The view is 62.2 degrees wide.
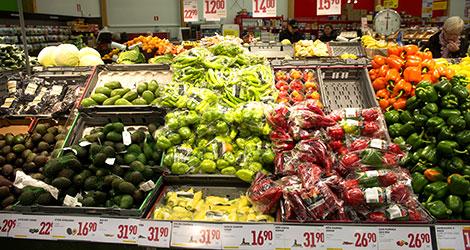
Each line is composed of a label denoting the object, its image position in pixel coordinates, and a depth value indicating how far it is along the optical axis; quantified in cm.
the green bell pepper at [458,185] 195
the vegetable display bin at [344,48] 621
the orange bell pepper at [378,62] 298
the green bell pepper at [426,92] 235
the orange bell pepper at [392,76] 277
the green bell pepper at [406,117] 242
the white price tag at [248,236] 180
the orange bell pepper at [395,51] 299
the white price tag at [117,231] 191
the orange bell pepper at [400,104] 262
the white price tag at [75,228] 195
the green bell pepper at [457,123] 215
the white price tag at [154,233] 187
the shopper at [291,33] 1039
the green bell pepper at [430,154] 216
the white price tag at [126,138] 247
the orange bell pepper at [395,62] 286
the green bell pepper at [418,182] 210
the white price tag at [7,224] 203
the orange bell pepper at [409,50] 293
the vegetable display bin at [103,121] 270
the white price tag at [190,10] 781
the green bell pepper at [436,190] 200
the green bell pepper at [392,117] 249
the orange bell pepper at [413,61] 279
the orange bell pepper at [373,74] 294
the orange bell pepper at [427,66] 277
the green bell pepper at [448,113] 223
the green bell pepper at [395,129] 241
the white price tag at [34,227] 199
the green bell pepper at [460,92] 231
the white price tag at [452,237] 174
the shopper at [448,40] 538
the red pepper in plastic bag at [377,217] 185
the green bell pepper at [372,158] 205
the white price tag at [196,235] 183
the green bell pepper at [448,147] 210
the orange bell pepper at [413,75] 271
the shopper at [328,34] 1074
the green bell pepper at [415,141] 227
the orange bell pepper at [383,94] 276
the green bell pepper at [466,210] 193
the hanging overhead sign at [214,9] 788
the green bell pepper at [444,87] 235
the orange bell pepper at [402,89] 266
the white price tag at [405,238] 175
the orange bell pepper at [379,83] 282
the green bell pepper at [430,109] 231
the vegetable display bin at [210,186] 231
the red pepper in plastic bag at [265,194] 203
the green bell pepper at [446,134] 215
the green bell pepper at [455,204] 193
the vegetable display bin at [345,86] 297
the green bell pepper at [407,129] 237
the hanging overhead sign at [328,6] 777
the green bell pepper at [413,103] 246
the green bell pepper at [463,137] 210
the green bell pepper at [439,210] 190
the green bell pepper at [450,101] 229
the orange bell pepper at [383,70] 287
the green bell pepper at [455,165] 206
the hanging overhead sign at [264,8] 784
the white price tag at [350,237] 176
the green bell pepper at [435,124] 221
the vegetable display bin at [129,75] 323
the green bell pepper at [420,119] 231
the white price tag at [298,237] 179
